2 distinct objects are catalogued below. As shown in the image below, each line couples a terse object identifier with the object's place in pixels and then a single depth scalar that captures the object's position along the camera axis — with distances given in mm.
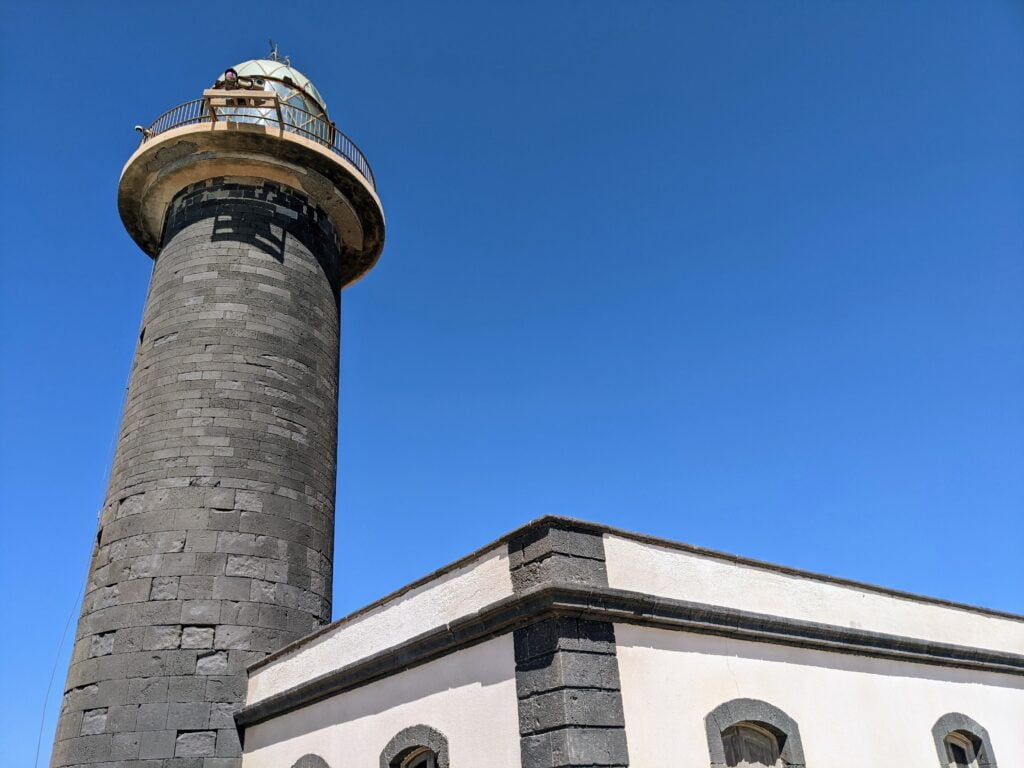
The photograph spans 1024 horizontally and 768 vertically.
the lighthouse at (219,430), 8164
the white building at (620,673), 5430
